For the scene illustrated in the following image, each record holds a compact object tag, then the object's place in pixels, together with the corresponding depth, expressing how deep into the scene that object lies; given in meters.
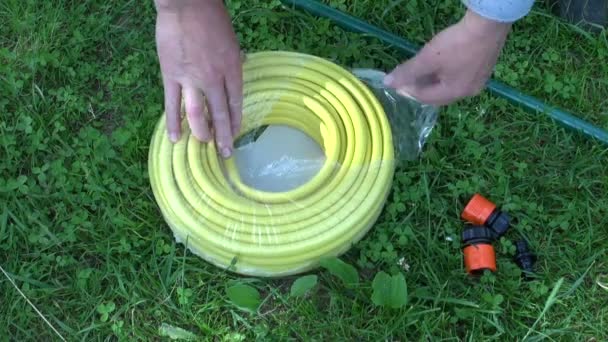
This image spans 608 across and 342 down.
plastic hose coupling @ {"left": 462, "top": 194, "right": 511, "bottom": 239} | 2.49
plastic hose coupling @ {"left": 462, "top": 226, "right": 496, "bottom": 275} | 2.40
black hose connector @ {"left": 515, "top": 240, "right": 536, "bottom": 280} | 2.45
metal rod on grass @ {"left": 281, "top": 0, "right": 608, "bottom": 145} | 2.67
